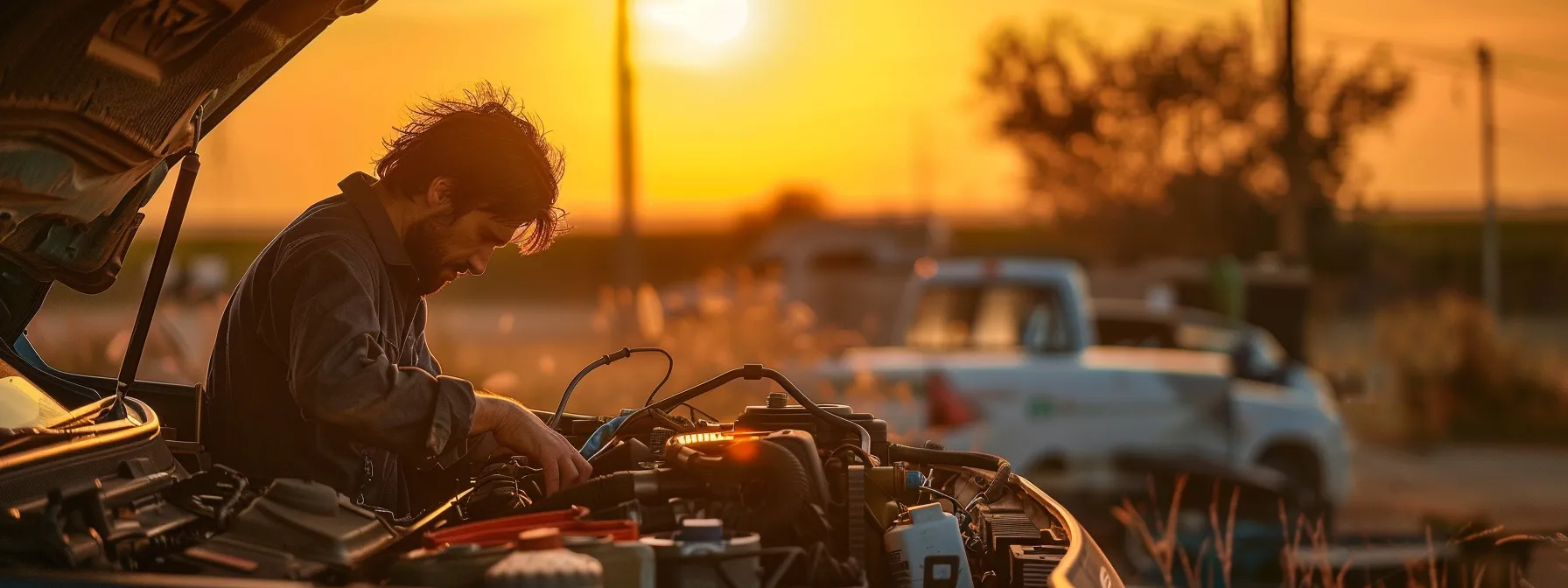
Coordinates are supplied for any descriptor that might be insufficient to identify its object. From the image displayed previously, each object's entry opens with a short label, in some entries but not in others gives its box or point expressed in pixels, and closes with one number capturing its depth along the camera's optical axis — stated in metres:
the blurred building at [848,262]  19.83
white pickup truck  11.32
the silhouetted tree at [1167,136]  33.44
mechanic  3.93
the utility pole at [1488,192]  30.41
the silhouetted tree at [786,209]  51.78
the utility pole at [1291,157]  25.59
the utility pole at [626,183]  19.12
